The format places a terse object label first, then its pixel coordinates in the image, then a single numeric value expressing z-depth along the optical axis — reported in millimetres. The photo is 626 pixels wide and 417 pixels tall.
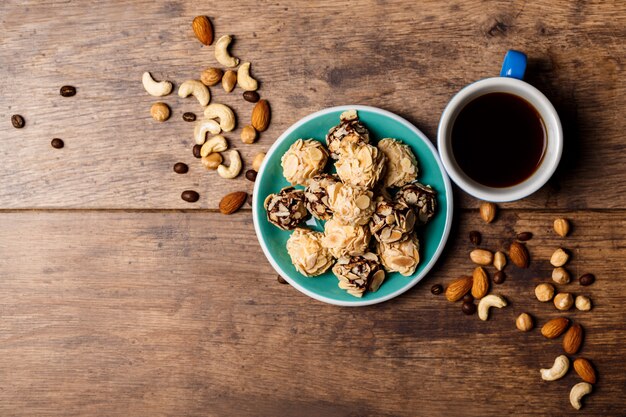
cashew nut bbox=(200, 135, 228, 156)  1120
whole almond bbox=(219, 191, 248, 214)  1125
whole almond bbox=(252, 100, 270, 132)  1111
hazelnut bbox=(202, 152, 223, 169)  1128
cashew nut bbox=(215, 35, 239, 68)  1116
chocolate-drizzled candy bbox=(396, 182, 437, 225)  1020
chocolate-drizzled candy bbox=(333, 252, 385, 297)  1033
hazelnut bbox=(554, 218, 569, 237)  1089
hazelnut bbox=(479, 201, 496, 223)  1089
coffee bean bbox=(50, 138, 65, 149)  1158
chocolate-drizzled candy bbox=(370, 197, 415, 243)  999
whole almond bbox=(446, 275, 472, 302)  1102
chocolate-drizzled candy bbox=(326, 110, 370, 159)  1017
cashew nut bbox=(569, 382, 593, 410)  1099
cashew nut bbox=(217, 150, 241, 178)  1121
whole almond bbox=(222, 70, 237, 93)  1121
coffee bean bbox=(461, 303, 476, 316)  1108
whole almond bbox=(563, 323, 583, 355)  1102
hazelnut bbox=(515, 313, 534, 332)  1104
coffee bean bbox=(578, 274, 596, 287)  1097
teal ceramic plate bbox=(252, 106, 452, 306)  1038
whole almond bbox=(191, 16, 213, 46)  1119
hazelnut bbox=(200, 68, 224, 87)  1122
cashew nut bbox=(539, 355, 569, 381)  1101
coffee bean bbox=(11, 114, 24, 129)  1166
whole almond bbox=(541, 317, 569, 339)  1104
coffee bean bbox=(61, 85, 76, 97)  1151
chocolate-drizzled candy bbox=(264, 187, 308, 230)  1036
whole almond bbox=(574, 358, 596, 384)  1101
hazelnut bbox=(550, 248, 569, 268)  1091
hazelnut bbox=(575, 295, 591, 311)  1103
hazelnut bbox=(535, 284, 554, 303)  1100
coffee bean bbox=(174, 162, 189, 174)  1134
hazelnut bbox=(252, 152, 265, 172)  1116
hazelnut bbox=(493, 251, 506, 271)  1101
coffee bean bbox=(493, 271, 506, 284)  1105
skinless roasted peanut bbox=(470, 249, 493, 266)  1097
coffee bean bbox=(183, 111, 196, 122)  1133
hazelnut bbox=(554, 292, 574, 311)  1098
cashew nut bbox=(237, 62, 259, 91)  1117
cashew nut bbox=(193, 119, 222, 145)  1125
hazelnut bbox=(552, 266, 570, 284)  1096
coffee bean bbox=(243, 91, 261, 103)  1116
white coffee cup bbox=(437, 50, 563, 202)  965
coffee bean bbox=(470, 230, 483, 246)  1094
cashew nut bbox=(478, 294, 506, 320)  1104
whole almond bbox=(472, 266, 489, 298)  1100
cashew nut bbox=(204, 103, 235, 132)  1120
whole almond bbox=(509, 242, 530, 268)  1099
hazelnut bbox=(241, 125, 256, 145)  1114
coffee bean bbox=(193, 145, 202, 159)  1132
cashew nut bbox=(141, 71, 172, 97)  1130
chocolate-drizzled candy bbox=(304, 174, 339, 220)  1021
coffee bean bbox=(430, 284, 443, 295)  1106
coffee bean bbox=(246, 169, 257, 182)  1116
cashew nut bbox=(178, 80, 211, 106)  1126
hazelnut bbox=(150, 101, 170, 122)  1132
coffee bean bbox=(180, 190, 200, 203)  1135
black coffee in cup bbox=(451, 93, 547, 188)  1005
